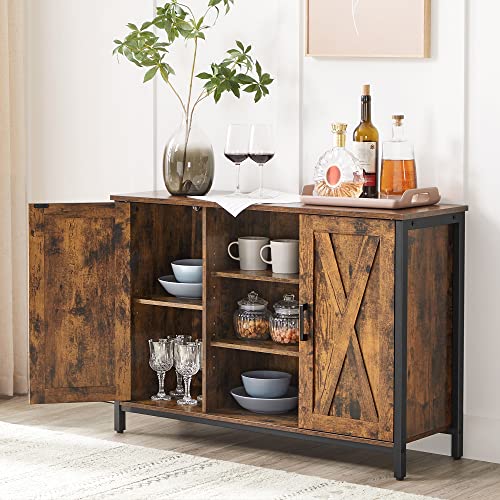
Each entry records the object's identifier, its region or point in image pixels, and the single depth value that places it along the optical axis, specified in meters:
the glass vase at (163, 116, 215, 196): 6.34
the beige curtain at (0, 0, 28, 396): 7.45
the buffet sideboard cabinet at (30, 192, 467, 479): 5.64
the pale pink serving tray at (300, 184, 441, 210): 5.65
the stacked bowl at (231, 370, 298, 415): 6.21
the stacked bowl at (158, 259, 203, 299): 6.43
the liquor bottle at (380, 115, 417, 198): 5.92
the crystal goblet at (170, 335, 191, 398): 6.56
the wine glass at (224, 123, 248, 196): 6.29
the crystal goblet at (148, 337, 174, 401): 6.48
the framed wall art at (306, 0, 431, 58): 6.04
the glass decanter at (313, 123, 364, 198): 5.88
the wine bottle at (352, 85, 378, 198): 5.98
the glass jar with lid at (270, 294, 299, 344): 6.11
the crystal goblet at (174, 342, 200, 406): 6.46
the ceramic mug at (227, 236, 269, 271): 6.25
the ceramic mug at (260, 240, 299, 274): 6.07
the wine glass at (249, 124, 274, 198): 6.23
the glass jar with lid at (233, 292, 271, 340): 6.27
